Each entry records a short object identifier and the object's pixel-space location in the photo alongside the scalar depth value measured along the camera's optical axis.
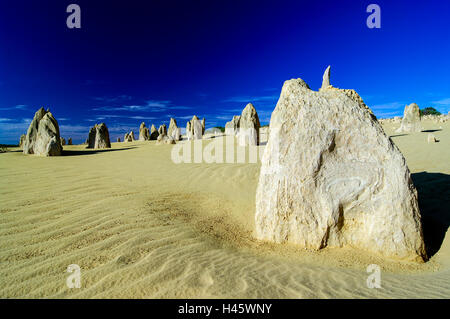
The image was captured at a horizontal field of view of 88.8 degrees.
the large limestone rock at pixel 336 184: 3.15
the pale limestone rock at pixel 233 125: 29.86
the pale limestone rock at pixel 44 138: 12.46
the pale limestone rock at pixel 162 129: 37.44
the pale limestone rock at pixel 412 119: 20.55
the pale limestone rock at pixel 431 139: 12.49
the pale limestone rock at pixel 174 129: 33.50
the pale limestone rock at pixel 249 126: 16.83
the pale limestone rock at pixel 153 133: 36.45
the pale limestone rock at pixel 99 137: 19.70
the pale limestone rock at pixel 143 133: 35.38
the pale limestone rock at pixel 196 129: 28.61
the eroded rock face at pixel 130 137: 37.78
